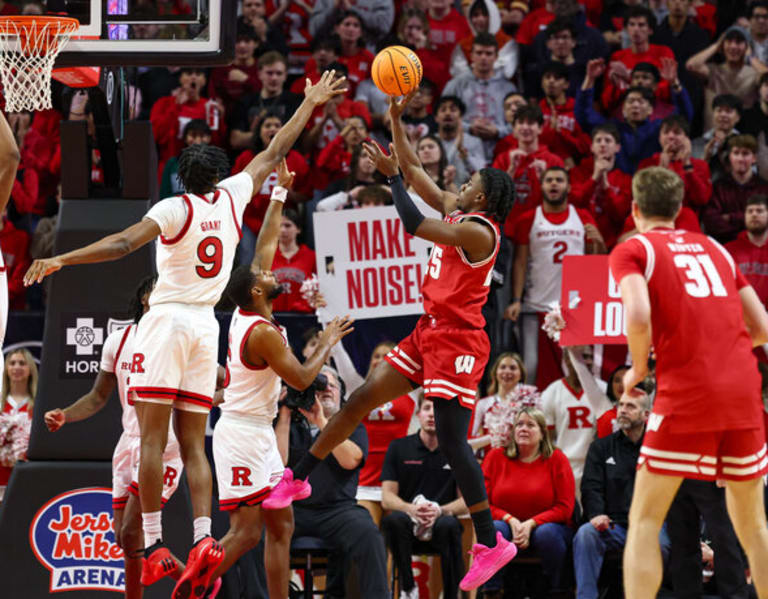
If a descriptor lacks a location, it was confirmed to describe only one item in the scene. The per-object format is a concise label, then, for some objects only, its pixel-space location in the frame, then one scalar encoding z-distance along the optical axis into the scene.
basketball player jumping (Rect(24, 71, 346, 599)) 12.68
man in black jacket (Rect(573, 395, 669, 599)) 16.94
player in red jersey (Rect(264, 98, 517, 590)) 13.37
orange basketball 13.91
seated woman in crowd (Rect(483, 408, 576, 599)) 17.22
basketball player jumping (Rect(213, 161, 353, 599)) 14.23
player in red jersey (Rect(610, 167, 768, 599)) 10.58
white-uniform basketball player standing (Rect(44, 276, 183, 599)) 13.80
